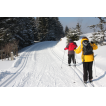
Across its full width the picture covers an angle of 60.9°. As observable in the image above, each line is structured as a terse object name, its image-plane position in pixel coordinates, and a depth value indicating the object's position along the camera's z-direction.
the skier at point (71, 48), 6.33
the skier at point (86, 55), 3.62
